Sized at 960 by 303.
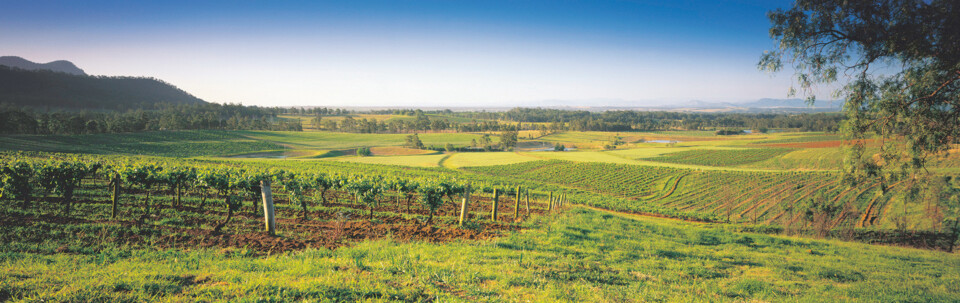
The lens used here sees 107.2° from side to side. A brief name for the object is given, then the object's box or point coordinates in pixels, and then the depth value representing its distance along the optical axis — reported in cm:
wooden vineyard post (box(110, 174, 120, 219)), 1256
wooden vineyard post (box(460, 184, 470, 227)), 1272
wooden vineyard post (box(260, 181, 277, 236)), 982
